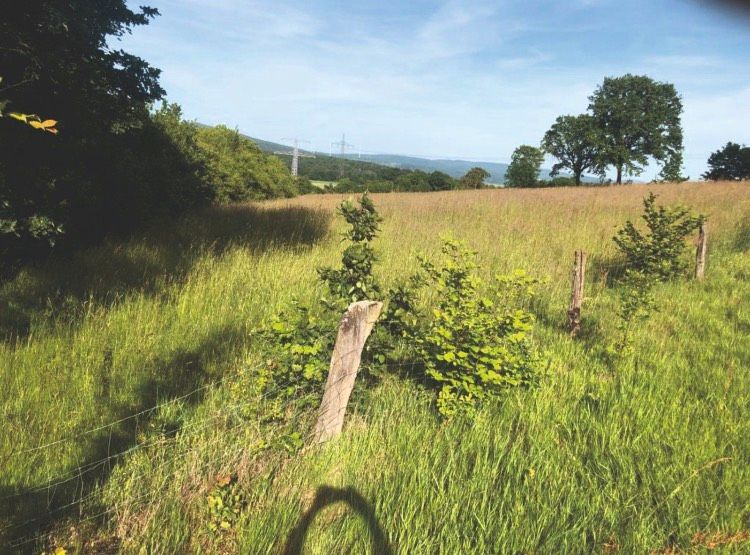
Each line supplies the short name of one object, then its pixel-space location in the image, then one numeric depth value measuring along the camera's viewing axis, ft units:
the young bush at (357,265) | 10.46
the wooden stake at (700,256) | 24.62
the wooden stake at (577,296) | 16.61
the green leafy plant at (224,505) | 7.32
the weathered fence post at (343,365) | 8.48
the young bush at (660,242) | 21.91
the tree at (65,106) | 18.02
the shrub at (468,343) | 10.37
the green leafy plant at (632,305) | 13.91
